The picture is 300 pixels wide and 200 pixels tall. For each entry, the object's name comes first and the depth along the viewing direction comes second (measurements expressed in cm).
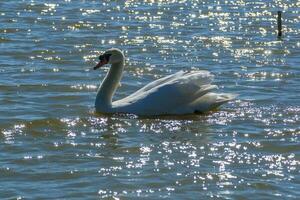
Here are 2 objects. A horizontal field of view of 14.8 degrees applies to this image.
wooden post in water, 1933
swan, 1349
